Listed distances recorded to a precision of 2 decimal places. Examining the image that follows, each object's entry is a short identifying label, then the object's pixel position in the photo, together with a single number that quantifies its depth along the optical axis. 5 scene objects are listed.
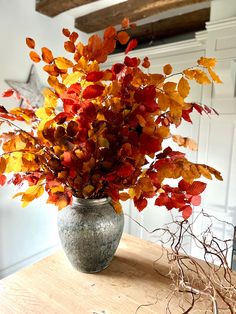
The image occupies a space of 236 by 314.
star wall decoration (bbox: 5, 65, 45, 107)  1.72
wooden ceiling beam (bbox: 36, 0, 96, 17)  1.66
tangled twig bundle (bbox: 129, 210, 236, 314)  0.49
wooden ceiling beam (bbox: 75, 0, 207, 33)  1.61
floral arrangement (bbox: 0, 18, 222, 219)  0.57
